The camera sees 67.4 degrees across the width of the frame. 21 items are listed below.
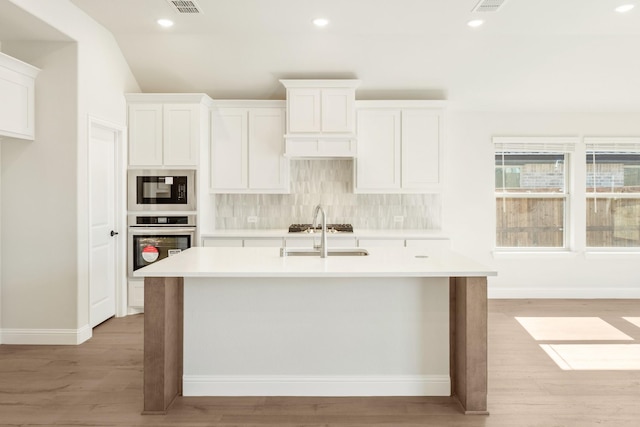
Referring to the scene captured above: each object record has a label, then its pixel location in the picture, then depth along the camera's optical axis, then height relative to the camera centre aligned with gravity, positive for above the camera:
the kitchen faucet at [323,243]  3.17 -0.19
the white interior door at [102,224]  4.43 -0.10
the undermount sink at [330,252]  3.50 -0.28
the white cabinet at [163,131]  5.02 +0.87
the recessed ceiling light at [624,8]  3.84 +1.67
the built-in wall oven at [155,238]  4.97 -0.25
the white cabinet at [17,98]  3.61 +0.91
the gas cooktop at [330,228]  5.36 -0.16
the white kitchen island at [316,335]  2.97 -0.76
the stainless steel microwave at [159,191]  5.04 +0.24
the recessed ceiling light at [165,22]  4.23 +1.71
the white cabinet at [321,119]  5.09 +1.01
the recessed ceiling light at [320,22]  4.18 +1.69
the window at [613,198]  5.97 +0.19
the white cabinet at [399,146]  5.30 +0.75
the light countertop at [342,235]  5.04 -0.22
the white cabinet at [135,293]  4.98 -0.83
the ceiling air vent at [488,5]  3.74 +1.66
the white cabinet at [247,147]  5.34 +0.74
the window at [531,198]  5.93 +0.19
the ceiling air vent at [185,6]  3.81 +1.69
